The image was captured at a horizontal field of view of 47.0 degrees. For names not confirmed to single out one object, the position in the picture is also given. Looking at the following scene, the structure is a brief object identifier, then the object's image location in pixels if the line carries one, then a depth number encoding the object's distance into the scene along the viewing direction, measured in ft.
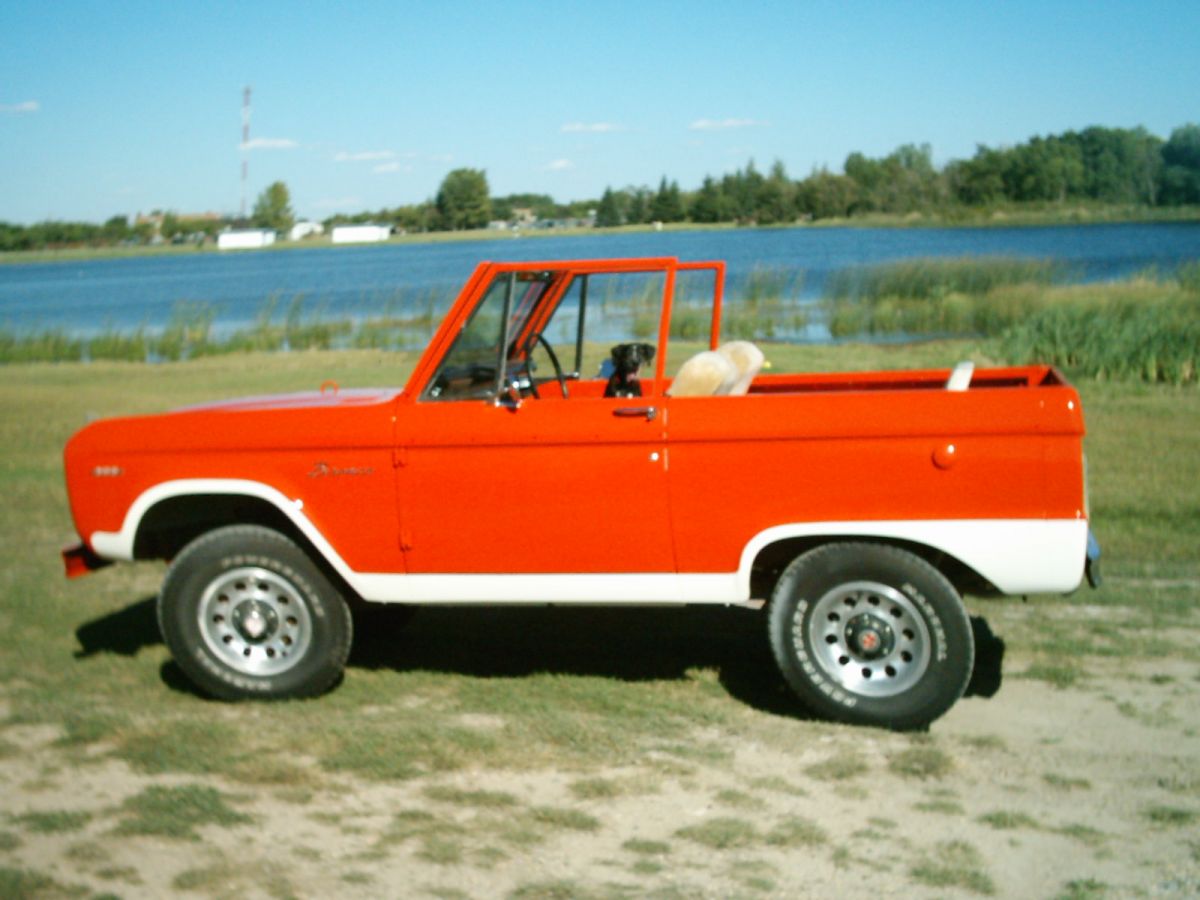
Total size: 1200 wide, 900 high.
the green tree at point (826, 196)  298.56
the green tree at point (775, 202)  272.31
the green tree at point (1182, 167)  300.40
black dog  21.27
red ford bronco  17.79
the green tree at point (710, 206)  242.78
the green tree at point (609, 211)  216.54
